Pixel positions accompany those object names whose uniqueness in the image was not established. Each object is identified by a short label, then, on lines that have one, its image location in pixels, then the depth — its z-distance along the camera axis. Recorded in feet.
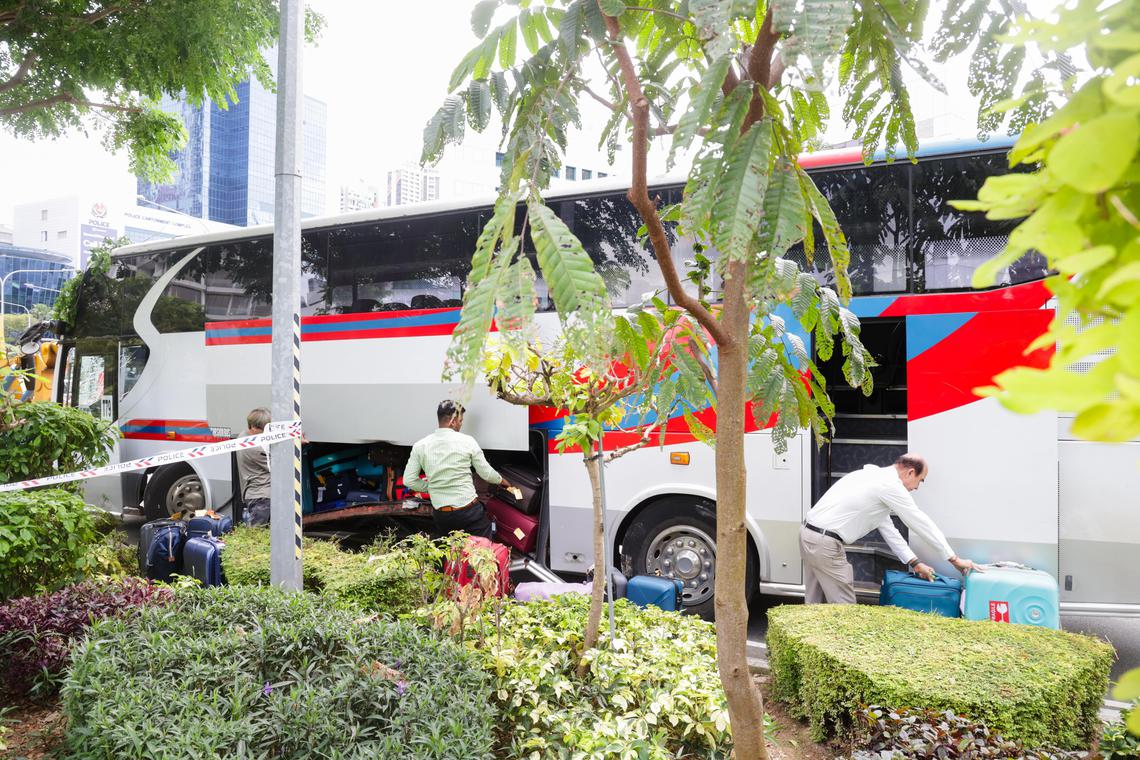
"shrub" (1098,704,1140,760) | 9.05
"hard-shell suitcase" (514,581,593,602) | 16.41
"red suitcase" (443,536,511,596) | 14.52
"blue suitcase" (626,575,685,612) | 17.71
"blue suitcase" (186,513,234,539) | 22.81
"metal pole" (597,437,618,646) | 13.28
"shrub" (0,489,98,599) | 15.34
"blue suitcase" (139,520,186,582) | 21.86
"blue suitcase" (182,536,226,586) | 20.70
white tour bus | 18.63
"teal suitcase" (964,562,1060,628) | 16.29
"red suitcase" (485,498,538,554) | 25.49
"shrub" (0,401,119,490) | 19.19
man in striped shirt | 20.58
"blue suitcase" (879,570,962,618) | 17.26
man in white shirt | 17.44
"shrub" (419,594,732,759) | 10.75
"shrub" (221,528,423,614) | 16.43
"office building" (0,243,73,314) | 273.09
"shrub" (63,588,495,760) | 8.96
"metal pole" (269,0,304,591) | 17.07
